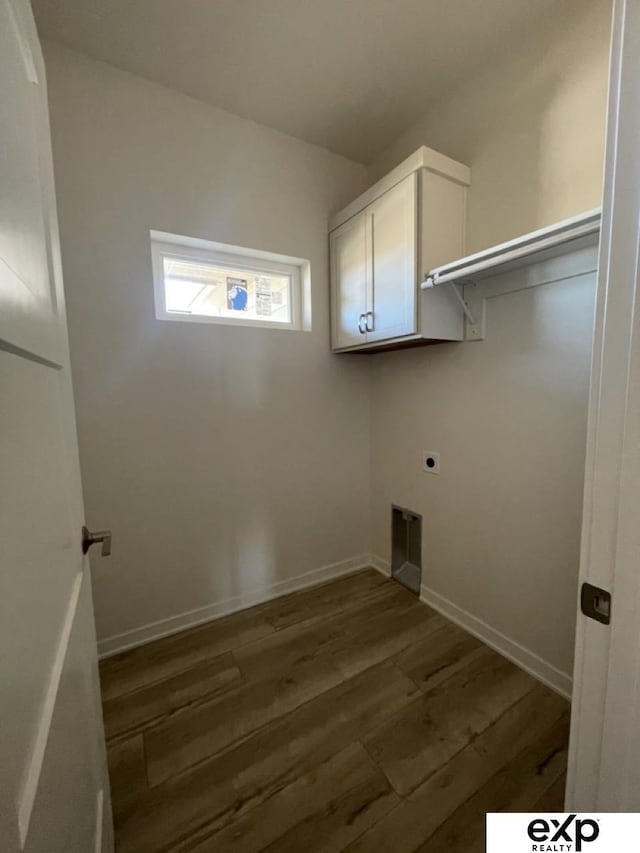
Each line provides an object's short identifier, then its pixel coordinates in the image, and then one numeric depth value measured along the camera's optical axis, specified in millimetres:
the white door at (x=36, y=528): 415
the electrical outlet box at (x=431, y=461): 2100
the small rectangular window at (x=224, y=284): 1929
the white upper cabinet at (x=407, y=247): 1694
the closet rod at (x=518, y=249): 1170
